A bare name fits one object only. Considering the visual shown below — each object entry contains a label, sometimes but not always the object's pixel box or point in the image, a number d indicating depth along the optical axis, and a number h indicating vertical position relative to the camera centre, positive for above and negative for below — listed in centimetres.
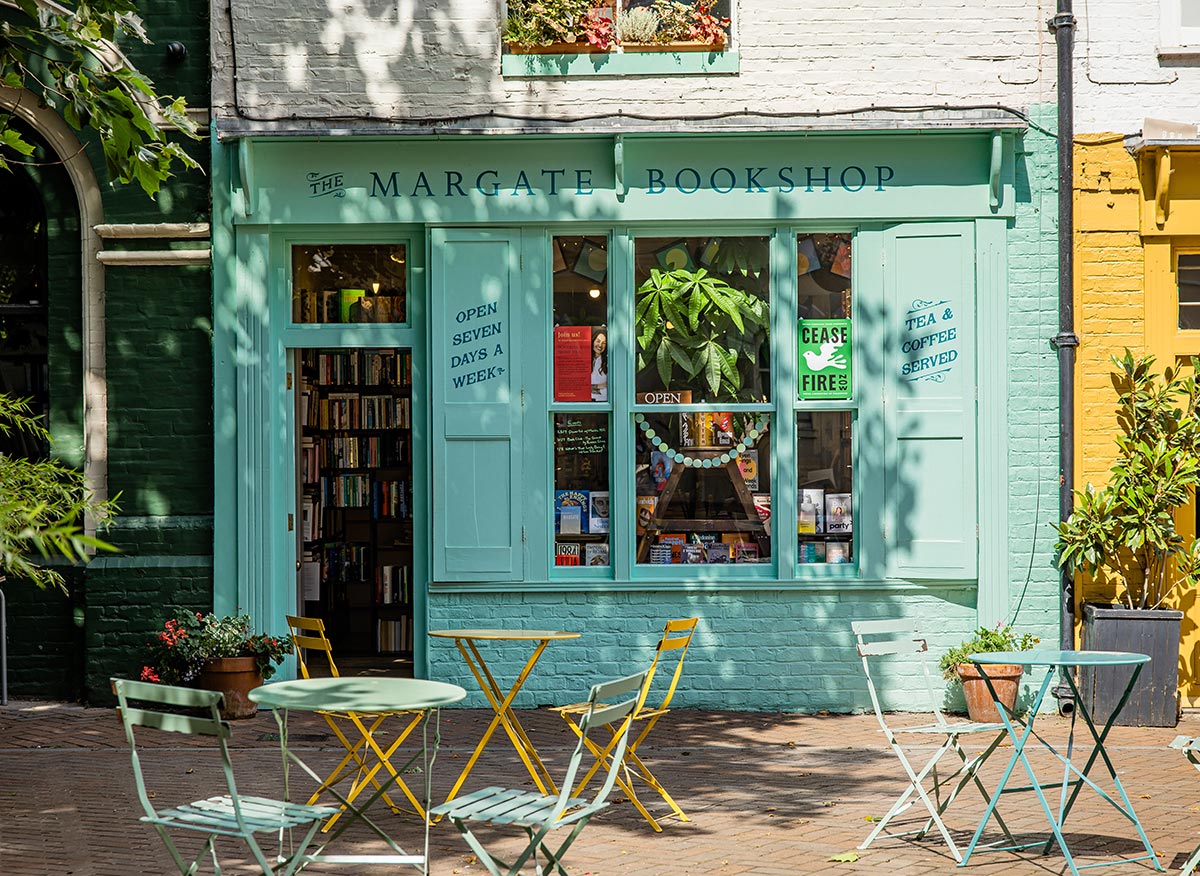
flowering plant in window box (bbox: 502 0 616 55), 1002 +299
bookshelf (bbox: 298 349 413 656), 1154 -38
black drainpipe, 980 +95
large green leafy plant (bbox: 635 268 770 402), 1012 +87
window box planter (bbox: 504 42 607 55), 1003 +285
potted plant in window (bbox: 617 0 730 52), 1002 +299
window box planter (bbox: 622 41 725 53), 1002 +287
